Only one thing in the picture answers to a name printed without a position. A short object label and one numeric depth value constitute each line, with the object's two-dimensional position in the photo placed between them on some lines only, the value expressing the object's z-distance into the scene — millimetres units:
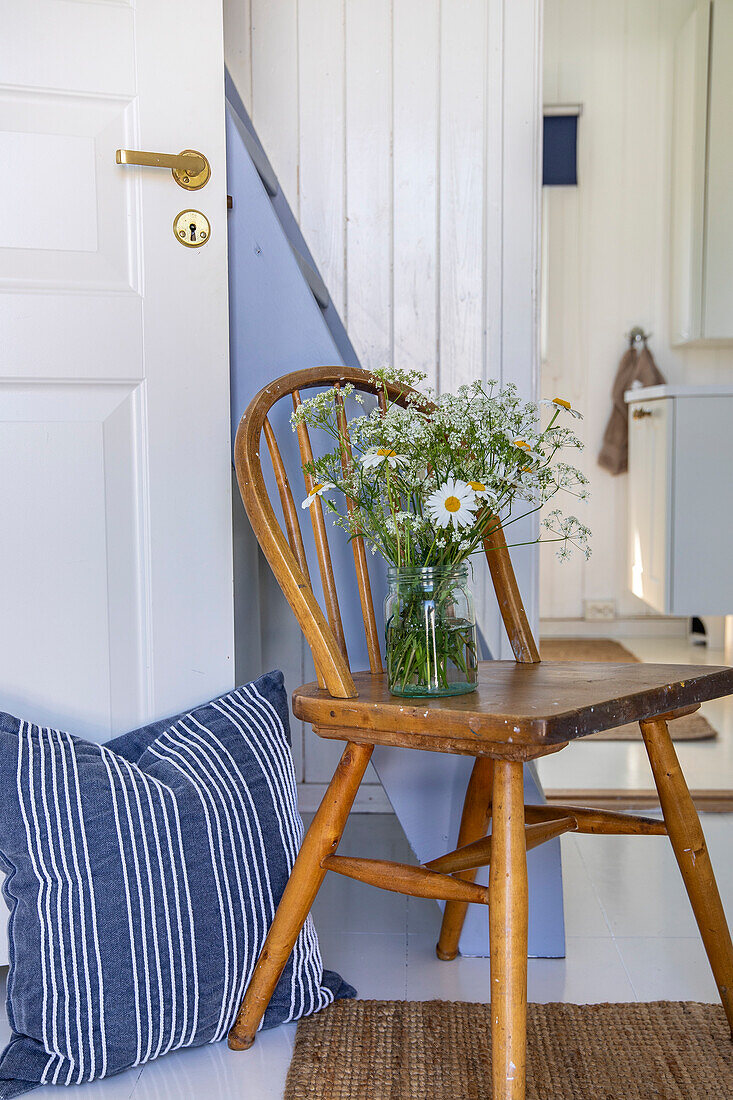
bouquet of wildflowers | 1105
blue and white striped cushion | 1131
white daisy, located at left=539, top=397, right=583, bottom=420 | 1099
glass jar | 1106
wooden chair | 975
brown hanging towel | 4078
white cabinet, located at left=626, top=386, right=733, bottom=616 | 2637
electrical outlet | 4199
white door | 1300
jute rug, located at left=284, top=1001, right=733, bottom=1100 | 1134
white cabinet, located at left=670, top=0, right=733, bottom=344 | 3672
